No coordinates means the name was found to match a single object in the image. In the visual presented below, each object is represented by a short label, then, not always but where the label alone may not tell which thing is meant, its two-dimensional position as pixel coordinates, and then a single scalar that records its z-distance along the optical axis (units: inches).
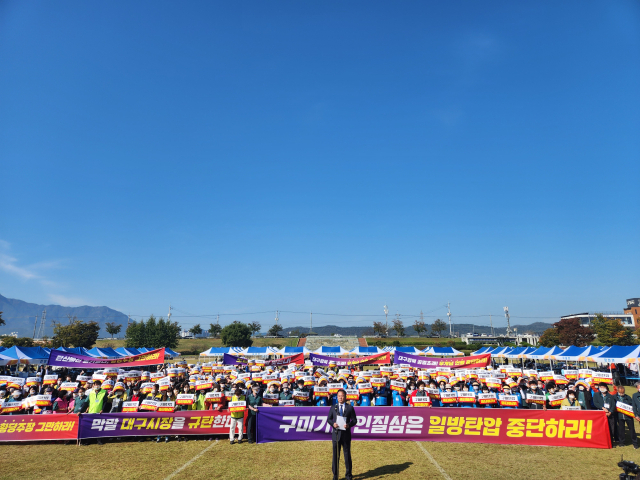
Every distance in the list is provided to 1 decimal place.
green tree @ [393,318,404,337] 5610.2
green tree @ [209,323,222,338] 5511.8
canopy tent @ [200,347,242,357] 2035.9
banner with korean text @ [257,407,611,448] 444.5
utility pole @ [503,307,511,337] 5085.6
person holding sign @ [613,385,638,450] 454.3
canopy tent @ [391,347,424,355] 1937.3
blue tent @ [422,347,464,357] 1977.1
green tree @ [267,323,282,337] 5590.6
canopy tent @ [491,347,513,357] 1806.1
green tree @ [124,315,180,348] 3417.8
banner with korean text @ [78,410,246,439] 487.2
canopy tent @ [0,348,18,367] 1159.0
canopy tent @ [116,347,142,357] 1704.1
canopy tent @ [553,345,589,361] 1298.4
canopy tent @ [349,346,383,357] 2221.7
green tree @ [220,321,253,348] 3846.0
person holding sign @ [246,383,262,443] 486.6
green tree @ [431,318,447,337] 5413.4
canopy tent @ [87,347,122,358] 1630.2
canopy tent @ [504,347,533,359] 1688.0
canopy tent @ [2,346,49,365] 1197.7
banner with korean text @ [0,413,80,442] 486.3
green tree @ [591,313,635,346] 2928.2
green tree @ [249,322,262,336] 5805.6
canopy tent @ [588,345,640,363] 1068.3
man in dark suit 341.1
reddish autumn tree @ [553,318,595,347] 3196.4
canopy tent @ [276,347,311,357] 2028.8
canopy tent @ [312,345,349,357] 1931.1
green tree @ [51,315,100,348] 3065.9
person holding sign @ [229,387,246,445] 488.7
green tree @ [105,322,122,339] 5068.9
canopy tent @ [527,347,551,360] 1517.0
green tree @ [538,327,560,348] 3368.6
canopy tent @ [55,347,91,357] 1552.7
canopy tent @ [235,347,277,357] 1991.3
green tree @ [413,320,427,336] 5228.3
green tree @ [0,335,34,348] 2689.5
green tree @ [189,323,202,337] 5728.3
